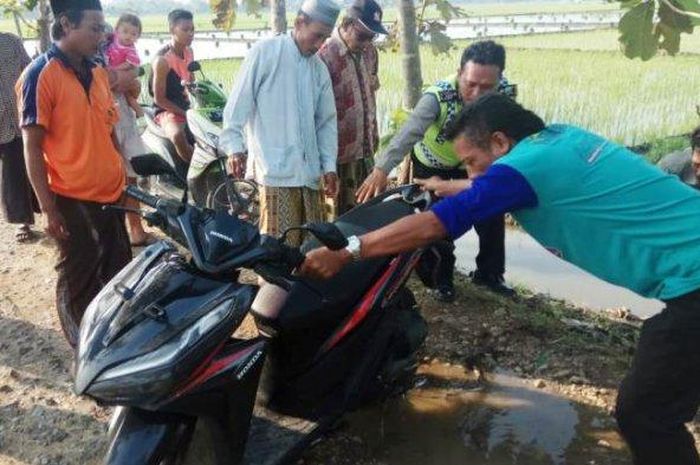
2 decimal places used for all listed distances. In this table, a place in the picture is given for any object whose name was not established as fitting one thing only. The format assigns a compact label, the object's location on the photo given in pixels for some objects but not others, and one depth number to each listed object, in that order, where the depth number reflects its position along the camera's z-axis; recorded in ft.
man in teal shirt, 6.40
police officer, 10.63
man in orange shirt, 9.25
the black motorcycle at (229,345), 6.33
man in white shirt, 10.55
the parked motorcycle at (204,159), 16.87
